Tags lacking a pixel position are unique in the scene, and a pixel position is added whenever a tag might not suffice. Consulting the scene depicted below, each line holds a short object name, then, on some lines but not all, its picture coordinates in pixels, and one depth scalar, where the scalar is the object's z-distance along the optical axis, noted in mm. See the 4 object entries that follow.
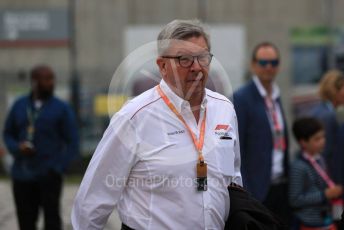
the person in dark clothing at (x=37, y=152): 12734
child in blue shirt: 10789
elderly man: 6187
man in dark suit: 10643
